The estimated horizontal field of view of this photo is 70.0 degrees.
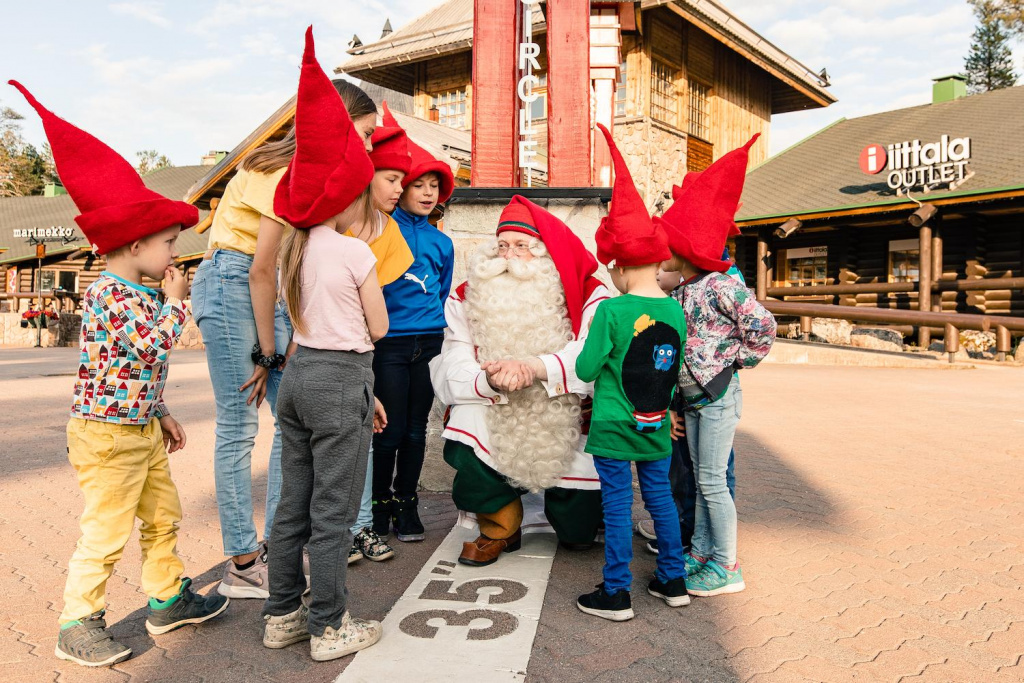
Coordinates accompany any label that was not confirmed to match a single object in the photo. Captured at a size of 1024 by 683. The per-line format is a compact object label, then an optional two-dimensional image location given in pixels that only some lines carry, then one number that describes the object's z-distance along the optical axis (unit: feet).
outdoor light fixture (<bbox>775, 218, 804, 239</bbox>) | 59.47
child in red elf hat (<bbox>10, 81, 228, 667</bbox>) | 7.86
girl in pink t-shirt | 7.79
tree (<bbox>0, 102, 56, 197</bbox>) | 150.82
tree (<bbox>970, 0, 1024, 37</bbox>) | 86.79
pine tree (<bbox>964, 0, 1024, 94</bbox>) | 139.33
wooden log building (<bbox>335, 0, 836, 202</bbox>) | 60.75
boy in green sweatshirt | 9.48
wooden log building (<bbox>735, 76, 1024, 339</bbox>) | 54.60
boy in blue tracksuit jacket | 11.76
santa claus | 11.01
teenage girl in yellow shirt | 8.99
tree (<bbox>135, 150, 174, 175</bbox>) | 200.45
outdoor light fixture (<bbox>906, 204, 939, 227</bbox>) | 52.65
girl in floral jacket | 10.09
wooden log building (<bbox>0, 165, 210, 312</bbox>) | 93.45
